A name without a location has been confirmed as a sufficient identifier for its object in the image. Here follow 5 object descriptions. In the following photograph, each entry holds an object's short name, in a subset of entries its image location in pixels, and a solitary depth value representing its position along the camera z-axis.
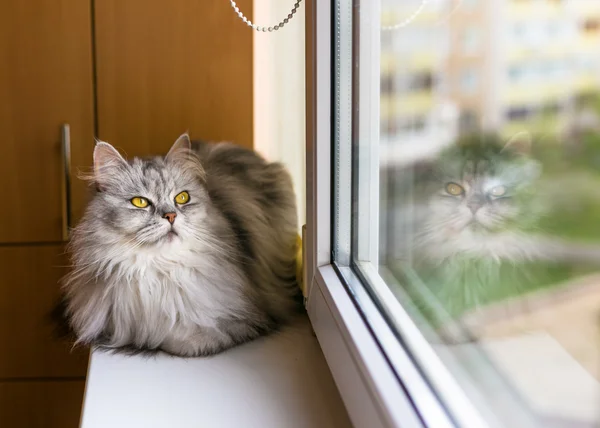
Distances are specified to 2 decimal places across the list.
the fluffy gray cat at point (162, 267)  1.22
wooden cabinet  1.77
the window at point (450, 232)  0.45
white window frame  0.71
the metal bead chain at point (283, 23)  1.27
